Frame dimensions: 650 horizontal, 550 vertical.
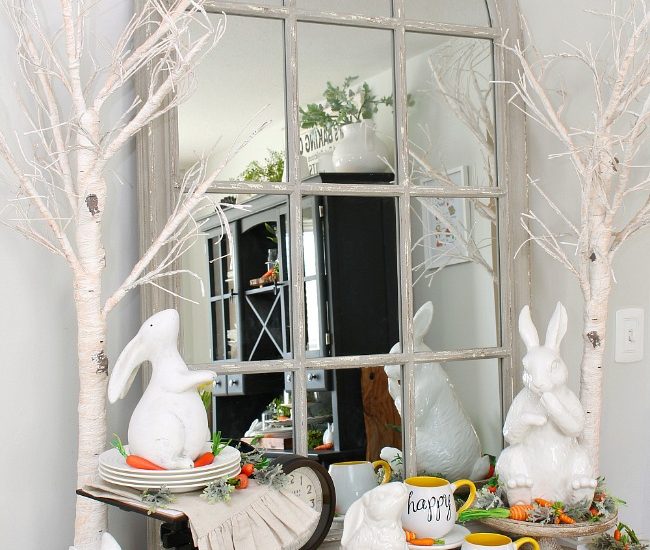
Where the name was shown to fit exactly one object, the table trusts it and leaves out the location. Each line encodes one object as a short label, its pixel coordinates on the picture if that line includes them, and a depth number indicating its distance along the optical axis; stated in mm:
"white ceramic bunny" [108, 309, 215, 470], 1339
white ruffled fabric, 1271
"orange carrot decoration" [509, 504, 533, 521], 1590
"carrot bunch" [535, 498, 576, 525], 1573
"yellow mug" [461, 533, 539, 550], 1466
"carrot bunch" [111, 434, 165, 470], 1325
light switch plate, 1807
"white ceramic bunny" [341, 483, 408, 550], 1404
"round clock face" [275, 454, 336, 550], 1535
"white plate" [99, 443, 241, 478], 1319
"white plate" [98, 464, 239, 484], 1317
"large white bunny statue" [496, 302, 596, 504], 1585
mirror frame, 1669
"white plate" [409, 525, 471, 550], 1540
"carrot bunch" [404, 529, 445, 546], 1540
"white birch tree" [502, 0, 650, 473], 1624
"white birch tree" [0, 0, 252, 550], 1366
